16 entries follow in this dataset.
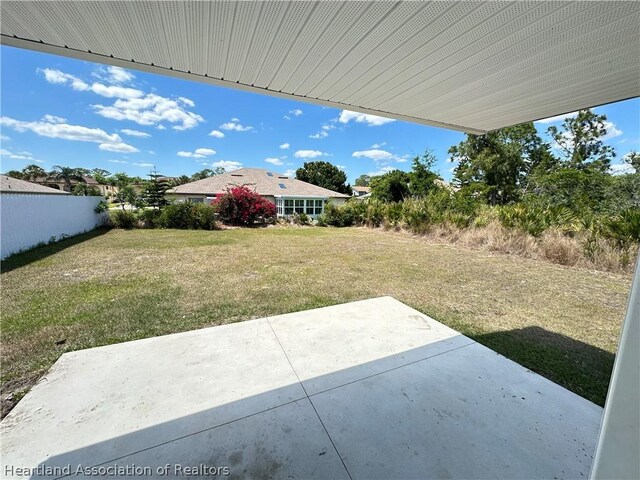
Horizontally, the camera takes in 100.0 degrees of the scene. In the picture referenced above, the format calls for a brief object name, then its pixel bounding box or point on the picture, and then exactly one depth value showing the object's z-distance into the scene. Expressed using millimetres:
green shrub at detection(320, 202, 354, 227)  19328
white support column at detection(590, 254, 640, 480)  649
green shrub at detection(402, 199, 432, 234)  12906
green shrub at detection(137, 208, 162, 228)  15102
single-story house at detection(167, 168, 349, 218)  21562
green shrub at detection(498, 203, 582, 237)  8398
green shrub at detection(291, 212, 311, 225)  20109
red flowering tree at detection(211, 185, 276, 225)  17250
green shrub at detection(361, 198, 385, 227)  16894
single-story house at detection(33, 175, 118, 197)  50472
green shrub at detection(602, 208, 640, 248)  6785
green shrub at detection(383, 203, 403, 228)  14949
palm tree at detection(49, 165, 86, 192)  51888
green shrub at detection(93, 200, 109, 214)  13931
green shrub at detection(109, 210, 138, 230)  14562
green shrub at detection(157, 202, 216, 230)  15164
